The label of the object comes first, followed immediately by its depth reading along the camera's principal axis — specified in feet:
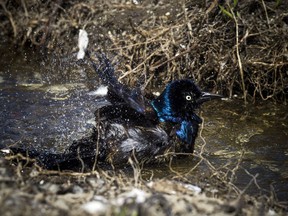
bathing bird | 17.34
